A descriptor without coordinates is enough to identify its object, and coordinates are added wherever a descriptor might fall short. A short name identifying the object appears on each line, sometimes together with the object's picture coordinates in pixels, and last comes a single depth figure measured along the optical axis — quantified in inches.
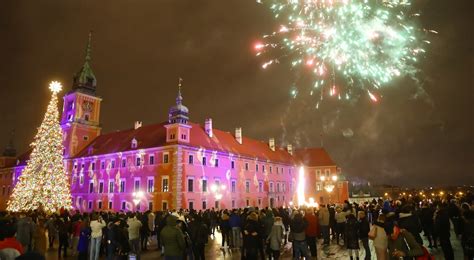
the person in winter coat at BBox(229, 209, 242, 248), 612.7
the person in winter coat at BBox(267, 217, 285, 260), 431.2
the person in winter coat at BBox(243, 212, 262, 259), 398.0
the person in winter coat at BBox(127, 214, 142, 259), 505.8
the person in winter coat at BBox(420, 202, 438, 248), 579.8
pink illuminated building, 1553.9
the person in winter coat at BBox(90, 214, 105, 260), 476.7
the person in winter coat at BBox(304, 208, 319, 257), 498.9
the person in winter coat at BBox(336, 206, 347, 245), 627.2
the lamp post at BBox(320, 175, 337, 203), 2464.3
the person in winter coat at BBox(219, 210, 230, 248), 656.4
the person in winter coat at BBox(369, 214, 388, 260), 314.8
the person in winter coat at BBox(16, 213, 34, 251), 522.0
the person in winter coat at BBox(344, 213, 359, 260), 463.5
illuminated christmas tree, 1245.7
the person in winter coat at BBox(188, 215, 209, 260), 438.9
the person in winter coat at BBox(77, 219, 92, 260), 467.8
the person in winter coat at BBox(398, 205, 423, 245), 318.1
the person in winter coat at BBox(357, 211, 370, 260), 456.6
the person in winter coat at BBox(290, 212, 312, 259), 417.0
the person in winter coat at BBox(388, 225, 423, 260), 244.8
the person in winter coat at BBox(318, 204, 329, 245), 639.1
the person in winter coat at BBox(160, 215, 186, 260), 322.0
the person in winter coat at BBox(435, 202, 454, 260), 413.4
